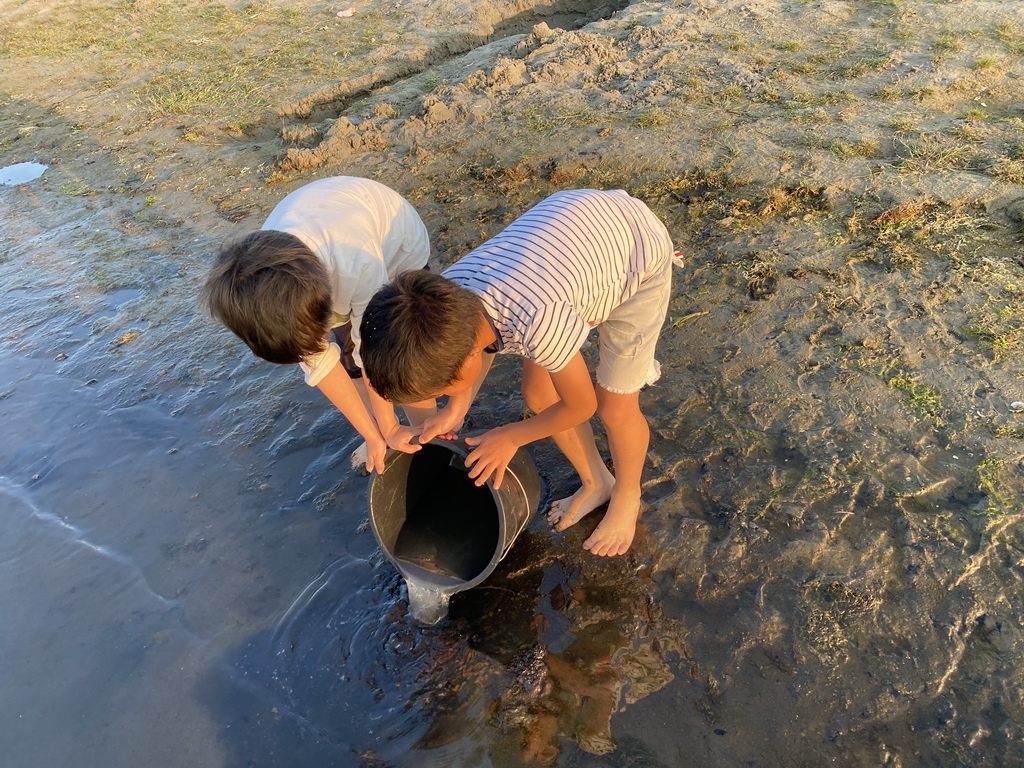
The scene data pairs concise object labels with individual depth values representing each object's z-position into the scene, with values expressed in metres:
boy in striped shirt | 1.80
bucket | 2.38
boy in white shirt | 1.98
